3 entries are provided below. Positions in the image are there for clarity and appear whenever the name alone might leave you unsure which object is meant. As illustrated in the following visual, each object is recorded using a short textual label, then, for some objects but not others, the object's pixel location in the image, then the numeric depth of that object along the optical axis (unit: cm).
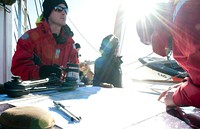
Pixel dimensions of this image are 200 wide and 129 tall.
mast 749
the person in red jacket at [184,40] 74
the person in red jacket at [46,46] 202
